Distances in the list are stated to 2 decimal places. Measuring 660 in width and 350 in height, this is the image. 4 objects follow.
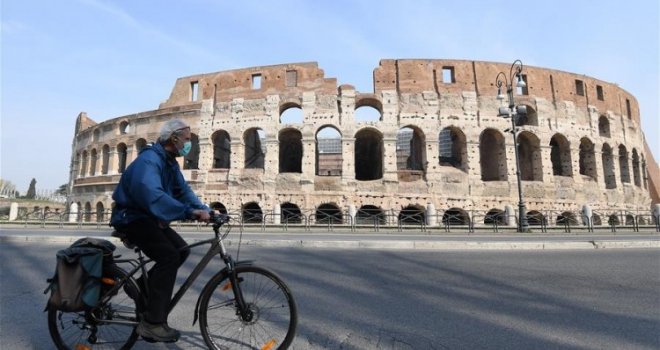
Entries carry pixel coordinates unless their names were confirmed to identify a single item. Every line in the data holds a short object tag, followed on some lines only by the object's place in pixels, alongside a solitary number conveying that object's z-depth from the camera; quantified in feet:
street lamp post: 44.39
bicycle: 7.26
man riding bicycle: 6.86
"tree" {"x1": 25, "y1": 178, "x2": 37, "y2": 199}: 207.43
